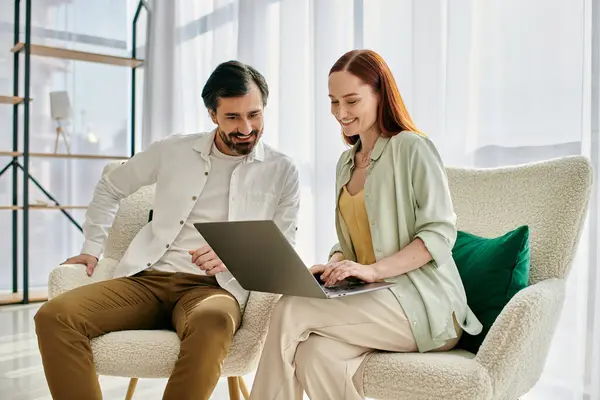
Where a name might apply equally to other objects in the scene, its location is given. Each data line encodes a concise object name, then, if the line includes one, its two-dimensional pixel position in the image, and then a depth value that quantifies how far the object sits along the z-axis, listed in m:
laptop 1.37
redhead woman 1.49
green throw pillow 1.64
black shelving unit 4.41
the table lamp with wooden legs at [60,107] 4.89
